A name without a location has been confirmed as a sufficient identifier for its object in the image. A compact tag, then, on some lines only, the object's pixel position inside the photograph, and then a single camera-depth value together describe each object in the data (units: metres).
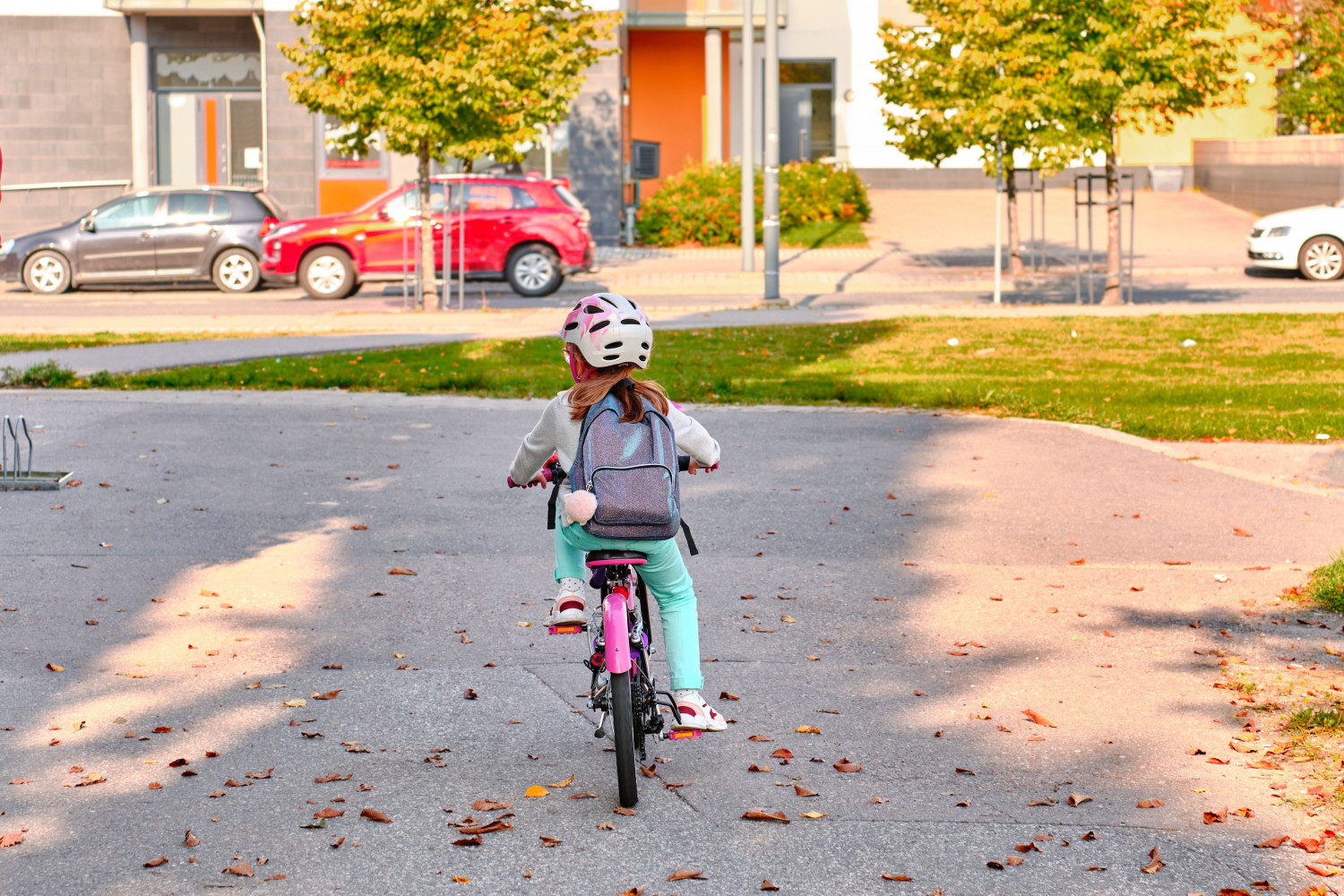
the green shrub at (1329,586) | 6.98
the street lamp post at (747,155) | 23.97
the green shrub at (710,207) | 32.34
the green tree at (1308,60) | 35.00
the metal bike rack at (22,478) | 9.47
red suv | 23.06
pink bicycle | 4.63
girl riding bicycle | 4.75
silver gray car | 24.80
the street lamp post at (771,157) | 21.22
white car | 25.34
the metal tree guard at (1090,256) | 20.81
